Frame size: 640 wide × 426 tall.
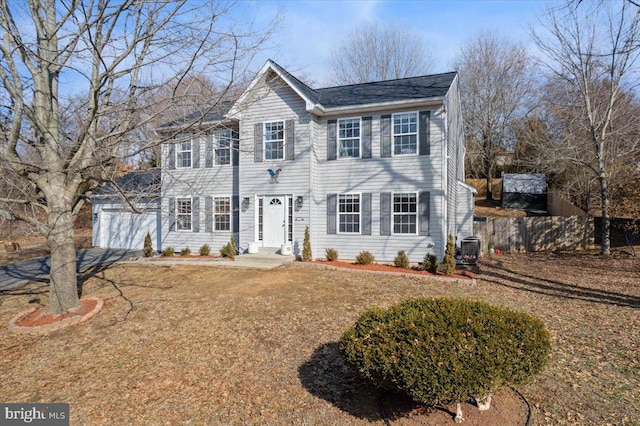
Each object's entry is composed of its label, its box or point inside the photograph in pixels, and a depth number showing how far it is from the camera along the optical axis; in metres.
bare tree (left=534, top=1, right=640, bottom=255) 14.95
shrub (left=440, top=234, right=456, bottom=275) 10.82
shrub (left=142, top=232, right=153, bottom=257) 14.92
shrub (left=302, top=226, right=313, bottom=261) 12.66
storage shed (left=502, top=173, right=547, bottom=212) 26.41
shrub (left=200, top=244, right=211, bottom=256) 14.67
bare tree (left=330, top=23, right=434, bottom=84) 30.69
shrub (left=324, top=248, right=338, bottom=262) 12.88
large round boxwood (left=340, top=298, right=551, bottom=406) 3.21
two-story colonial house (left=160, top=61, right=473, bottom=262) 12.27
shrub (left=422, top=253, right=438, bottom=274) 11.16
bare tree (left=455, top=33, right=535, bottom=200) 28.88
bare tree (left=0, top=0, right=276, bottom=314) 6.73
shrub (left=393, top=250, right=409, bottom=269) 11.77
